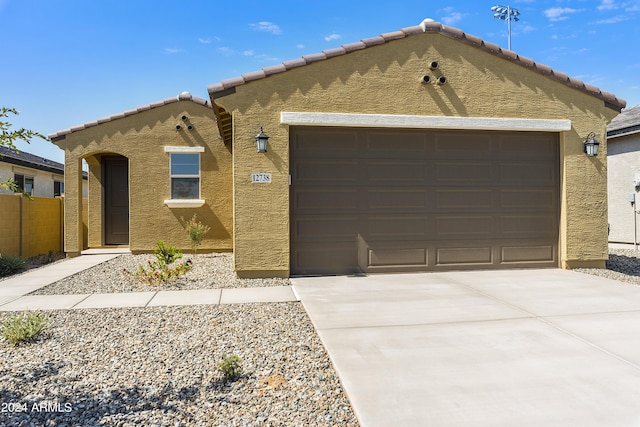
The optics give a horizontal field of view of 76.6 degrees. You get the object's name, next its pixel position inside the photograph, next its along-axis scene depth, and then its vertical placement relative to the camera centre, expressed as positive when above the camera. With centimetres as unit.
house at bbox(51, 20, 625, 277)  745 +96
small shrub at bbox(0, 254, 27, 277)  884 -124
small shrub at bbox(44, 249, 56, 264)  1079 -133
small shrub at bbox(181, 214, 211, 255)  1104 -59
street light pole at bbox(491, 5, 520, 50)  3969 +1935
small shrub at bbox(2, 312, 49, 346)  427 -129
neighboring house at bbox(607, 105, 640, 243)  1320 +103
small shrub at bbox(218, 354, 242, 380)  335 -132
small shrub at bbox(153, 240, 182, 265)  821 -92
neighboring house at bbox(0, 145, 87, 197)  1480 +152
